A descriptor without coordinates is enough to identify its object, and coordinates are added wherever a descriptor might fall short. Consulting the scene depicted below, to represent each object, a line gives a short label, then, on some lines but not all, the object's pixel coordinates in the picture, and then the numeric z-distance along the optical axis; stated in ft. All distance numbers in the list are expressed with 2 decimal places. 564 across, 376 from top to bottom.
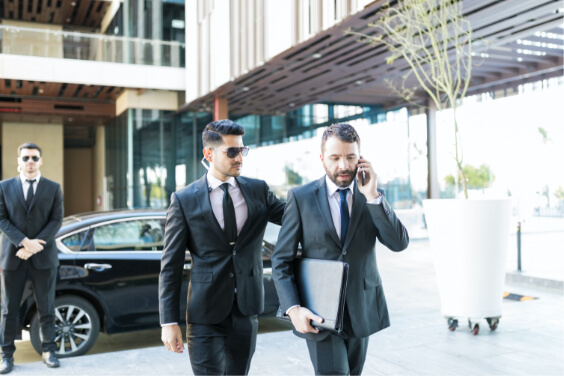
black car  19.43
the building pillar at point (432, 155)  77.53
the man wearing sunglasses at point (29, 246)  17.54
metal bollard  35.68
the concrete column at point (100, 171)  90.53
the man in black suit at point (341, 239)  8.96
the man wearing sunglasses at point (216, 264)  10.02
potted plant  19.95
